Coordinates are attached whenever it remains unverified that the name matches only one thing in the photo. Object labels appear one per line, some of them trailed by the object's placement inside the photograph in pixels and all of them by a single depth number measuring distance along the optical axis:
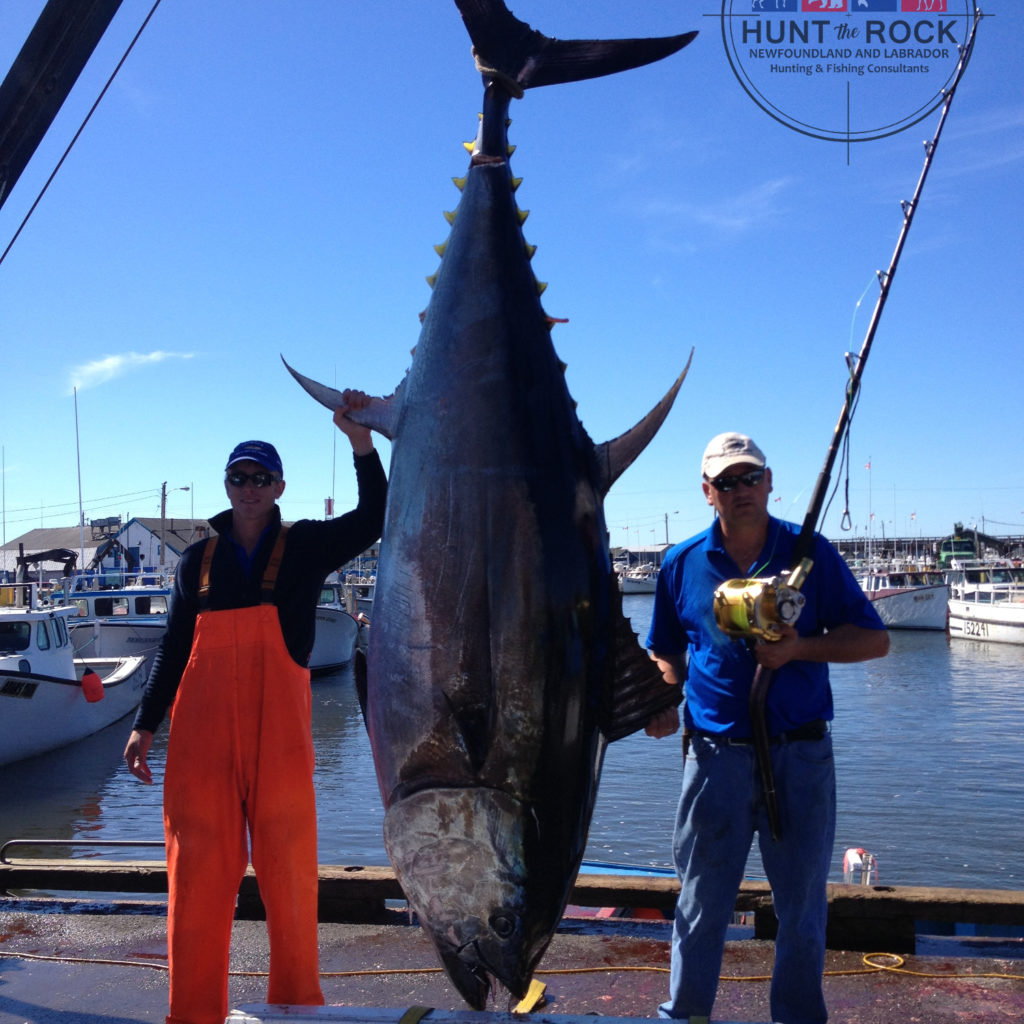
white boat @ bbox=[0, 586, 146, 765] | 12.65
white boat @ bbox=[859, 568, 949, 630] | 35.47
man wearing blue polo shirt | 2.13
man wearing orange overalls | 2.21
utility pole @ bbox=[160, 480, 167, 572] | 35.86
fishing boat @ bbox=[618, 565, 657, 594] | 71.31
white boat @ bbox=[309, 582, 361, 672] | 22.00
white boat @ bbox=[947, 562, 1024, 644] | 29.86
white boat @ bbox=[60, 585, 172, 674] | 20.23
